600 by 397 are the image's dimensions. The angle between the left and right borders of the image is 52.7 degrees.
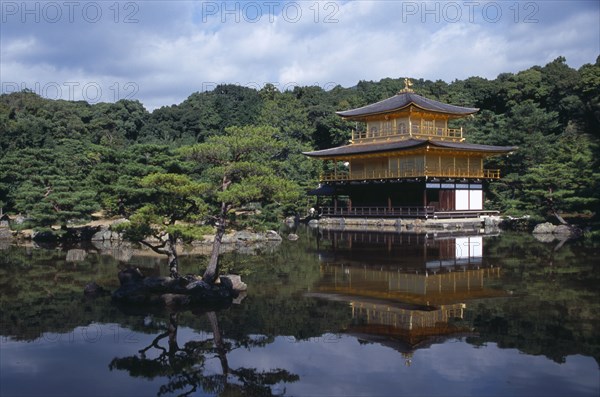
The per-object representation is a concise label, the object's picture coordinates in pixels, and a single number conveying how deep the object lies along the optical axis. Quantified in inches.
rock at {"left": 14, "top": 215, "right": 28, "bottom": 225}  1375.5
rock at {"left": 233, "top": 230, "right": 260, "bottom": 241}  1214.3
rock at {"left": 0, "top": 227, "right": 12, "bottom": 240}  1387.8
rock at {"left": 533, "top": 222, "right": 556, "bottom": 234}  1332.4
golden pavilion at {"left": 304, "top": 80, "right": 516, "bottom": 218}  1576.0
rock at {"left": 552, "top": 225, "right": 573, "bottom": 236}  1307.8
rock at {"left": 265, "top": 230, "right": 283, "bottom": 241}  1249.3
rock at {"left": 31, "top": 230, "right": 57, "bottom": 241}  1284.4
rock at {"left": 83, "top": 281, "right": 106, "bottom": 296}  642.2
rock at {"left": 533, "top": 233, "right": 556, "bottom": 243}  1170.6
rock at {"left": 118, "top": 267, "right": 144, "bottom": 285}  630.5
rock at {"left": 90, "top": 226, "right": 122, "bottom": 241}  1300.4
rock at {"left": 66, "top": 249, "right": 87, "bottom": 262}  952.3
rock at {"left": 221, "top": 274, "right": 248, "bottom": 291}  637.3
